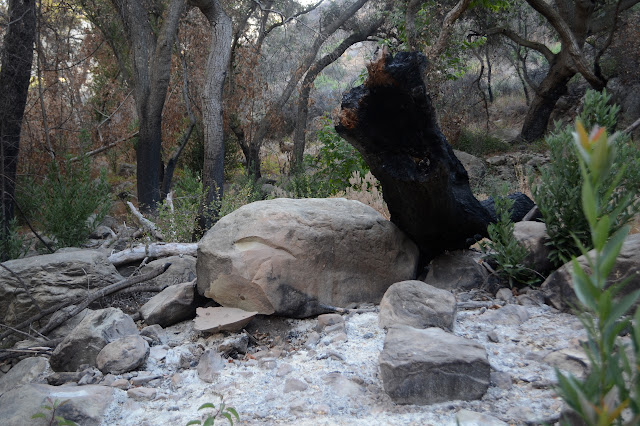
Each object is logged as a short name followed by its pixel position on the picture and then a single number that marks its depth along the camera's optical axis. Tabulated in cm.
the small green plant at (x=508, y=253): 377
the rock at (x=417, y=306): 320
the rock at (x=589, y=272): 308
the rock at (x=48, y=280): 435
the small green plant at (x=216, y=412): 244
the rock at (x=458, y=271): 407
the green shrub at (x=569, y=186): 361
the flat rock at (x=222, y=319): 357
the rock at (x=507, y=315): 326
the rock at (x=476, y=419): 211
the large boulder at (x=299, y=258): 377
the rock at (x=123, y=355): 318
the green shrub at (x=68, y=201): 636
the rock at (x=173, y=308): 401
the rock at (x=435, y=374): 241
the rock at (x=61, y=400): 248
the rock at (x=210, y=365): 301
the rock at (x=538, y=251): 390
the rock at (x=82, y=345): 332
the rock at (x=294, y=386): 270
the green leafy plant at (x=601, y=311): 65
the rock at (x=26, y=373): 335
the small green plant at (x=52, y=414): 238
